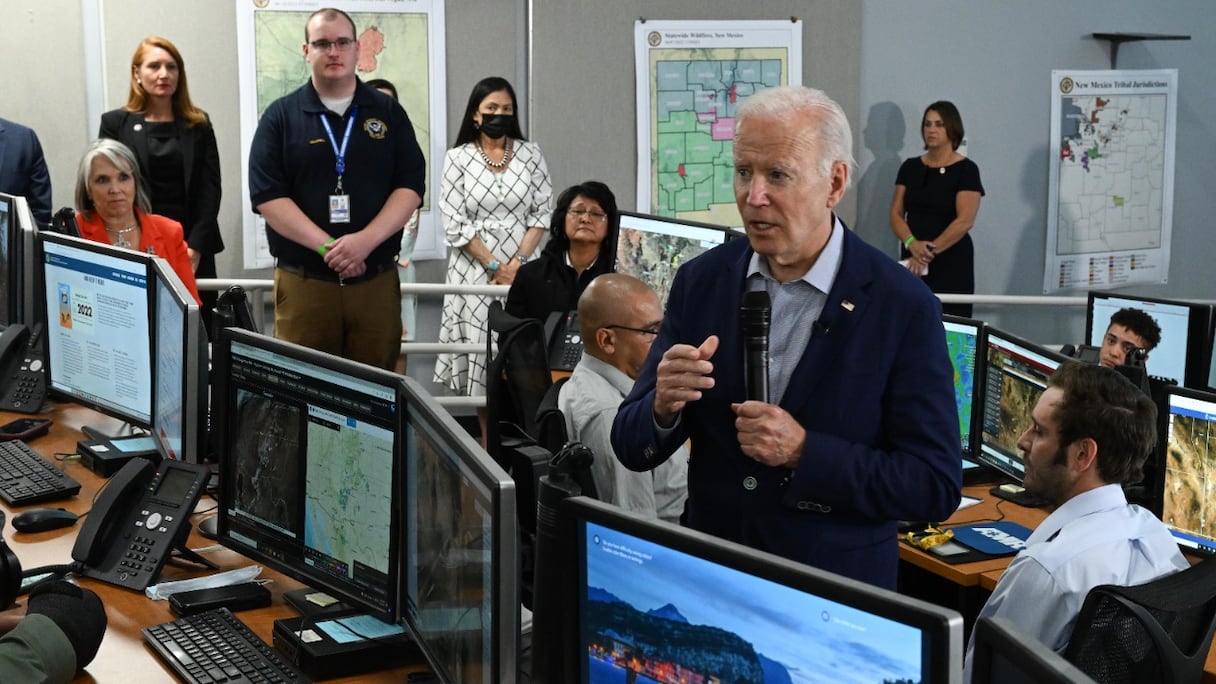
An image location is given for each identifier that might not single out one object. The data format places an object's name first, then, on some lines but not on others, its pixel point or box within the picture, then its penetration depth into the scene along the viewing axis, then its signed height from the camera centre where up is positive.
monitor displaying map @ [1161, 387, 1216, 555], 2.92 -0.63
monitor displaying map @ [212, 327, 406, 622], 2.09 -0.48
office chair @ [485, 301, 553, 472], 3.33 -0.49
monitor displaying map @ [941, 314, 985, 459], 3.52 -0.49
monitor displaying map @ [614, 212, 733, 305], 4.41 -0.20
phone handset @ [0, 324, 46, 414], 3.71 -0.53
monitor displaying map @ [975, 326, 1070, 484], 3.30 -0.53
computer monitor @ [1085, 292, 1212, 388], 4.15 -0.48
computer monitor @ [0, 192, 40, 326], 3.86 -0.22
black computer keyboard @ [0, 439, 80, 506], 2.97 -0.68
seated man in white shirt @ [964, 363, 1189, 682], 2.37 -0.62
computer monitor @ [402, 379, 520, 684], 1.63 -0.49
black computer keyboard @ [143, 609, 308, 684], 2.07 -0.76
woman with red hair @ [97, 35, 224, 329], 5.55 +0.20
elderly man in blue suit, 2.05 -0.32
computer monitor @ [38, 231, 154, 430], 3.06 -0.34
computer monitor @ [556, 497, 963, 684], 1.20 -0.43
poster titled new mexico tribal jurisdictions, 8.01 +0.09
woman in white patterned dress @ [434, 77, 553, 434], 6.00 -0.05
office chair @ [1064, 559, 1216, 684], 2.12 -0.72
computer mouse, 2.77 -0.70
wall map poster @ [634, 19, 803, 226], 7.10 +0.48
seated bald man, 2.96 -0.47
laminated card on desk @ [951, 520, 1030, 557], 3.13 -0.85
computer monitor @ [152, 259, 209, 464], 2.78 -0.39
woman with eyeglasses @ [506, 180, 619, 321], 4.85 -0.26
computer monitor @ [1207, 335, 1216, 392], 4.17 -0.58
